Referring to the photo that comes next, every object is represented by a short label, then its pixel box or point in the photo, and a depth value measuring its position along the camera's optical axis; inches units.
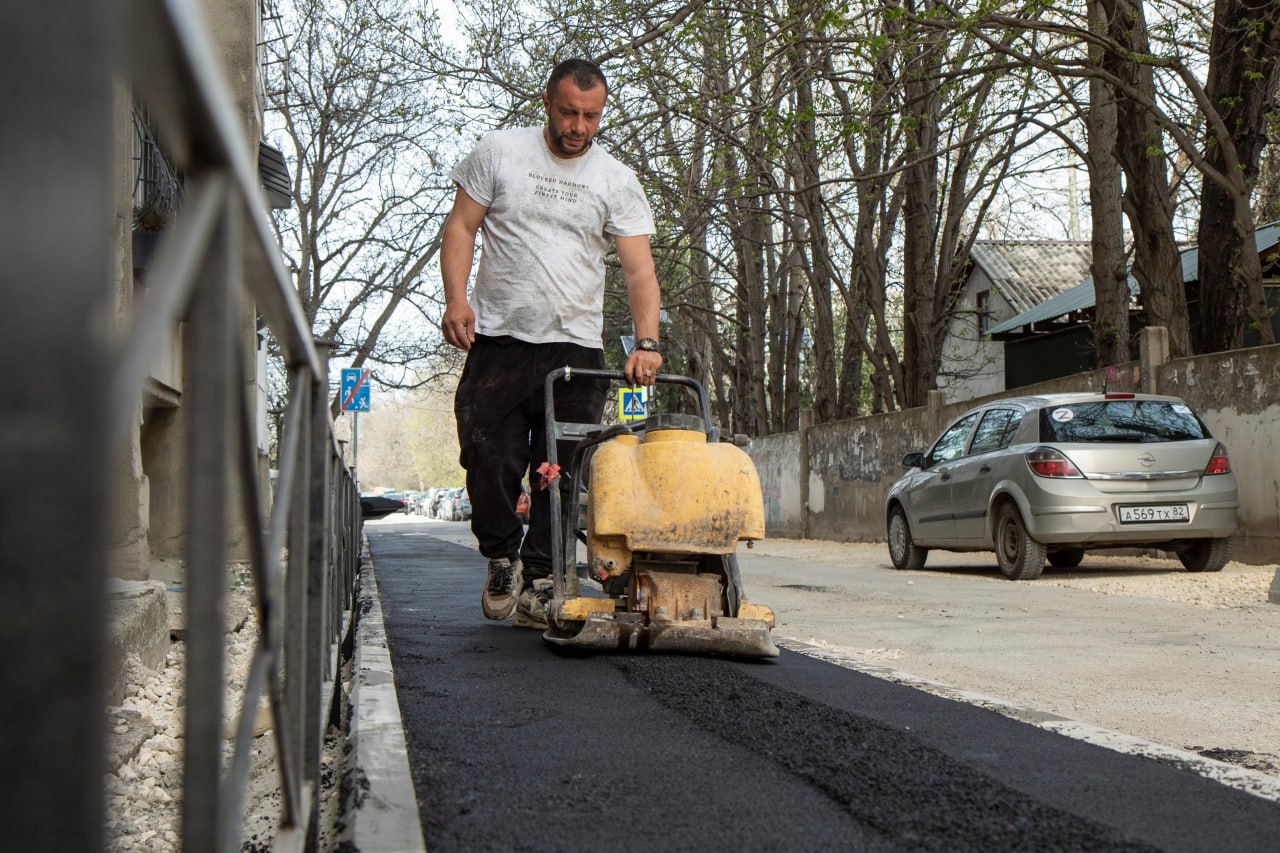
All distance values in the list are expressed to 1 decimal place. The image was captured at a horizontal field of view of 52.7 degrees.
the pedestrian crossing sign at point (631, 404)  852.0
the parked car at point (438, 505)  2683.8
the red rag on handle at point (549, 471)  203.2
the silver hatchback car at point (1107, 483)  407.8
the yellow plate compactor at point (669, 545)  181.6
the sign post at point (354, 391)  842.2
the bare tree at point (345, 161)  925.2
